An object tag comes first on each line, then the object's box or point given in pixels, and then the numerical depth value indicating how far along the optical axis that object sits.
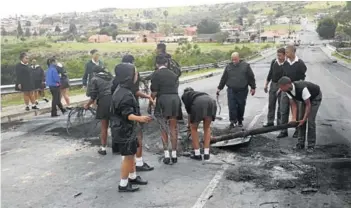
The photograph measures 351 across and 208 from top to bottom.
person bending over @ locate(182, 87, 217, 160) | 7.63
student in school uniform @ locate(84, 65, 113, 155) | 8.31
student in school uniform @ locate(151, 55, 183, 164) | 7.57
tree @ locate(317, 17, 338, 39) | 94.18
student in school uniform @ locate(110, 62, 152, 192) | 6.04
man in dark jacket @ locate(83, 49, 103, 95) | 12.40
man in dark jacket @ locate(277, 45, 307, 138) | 9.34
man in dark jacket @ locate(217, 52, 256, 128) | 10.37
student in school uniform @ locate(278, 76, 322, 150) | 7.91
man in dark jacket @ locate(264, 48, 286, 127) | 9.89
